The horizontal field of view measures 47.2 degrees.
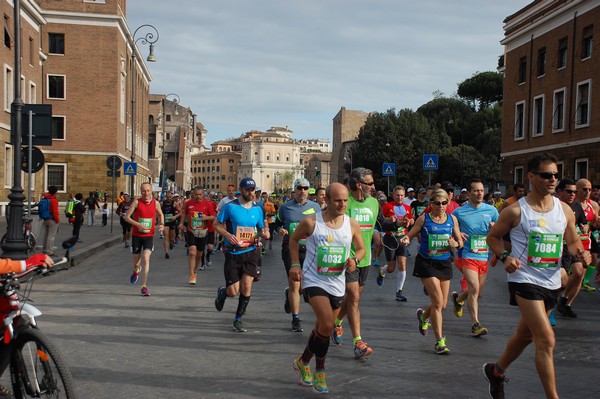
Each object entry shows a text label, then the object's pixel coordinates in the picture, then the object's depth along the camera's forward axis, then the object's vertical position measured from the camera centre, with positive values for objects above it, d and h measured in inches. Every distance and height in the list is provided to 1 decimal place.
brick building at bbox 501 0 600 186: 1215.6 +189.0
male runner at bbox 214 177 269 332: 328.8 -31.9
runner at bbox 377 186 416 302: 408.8 -38.2
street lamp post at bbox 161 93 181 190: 1894.9 +207.7
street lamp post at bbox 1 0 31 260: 530.0 -12.2
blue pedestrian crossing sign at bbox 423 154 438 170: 1074.3 +29.1
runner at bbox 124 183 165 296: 442.0 -33.0
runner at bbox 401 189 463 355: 276.7 -31.6
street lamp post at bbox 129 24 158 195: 1328.7 +252.6
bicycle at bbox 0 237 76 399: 162.6 -43.8
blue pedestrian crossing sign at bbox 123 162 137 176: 1142.8 +10.8
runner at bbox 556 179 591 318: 332.4 -39.4
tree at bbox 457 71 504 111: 3174.2 +437.4
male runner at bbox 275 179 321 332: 343.0 -19.1
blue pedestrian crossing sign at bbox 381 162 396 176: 1279.5 +19.7
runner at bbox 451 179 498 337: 313.0 -31.1
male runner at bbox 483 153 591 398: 195.9 -19.8
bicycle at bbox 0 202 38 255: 611.5 -56.6
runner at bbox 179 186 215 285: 489.9 -35.5
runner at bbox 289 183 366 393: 215.5 -28.2
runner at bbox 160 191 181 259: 714.2 -46.1
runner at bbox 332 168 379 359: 285.1 -14.8
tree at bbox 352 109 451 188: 2640.3 +144.0
